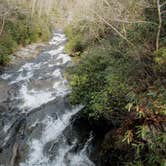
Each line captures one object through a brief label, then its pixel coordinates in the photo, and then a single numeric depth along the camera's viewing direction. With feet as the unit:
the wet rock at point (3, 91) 38.81
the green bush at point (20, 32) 59.13
